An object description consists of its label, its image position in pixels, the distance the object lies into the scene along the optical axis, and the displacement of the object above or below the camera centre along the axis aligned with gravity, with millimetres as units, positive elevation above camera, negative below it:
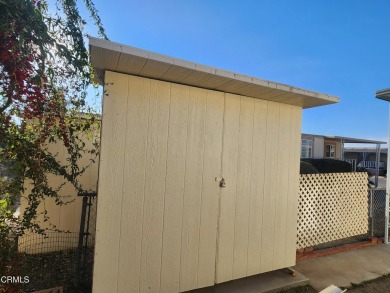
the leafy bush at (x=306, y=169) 8612 -192
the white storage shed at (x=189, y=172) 2568 -170
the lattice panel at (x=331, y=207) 4590 -826
